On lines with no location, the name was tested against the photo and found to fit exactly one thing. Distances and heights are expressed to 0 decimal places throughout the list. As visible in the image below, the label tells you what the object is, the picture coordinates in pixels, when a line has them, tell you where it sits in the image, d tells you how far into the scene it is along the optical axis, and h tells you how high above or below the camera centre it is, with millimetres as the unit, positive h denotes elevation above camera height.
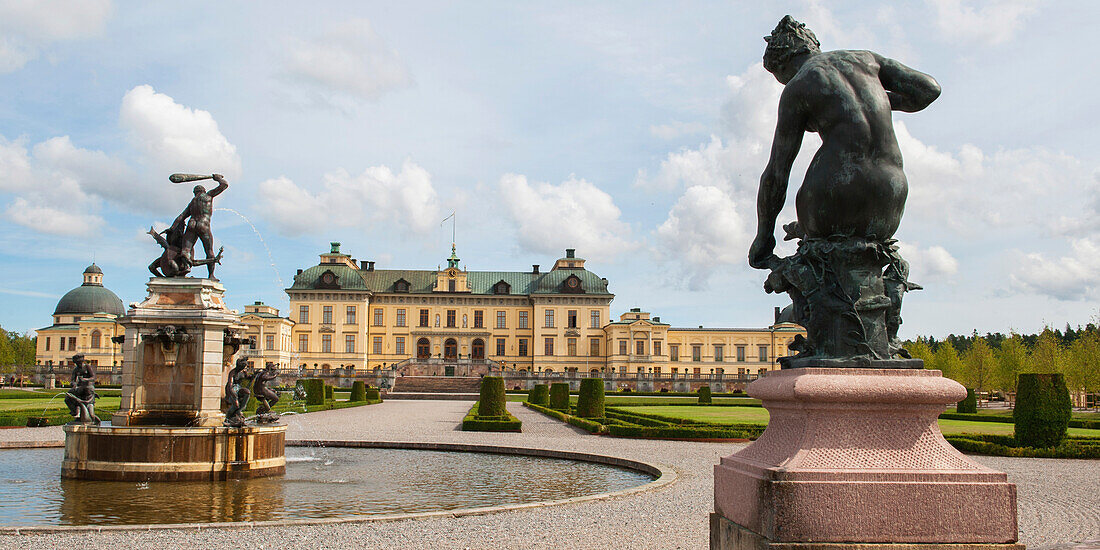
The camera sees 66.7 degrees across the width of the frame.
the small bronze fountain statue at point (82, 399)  12055 -708
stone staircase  59750 -2646
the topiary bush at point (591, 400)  26828 -1601
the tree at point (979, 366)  52344 -961
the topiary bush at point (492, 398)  25859 -1503
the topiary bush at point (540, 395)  38500 -2120
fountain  11078 -656
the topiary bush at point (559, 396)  32938 -1834
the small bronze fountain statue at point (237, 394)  11625 -625
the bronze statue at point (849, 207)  3807 +660
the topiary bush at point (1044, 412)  16516 -1212
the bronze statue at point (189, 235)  12226 +1690
